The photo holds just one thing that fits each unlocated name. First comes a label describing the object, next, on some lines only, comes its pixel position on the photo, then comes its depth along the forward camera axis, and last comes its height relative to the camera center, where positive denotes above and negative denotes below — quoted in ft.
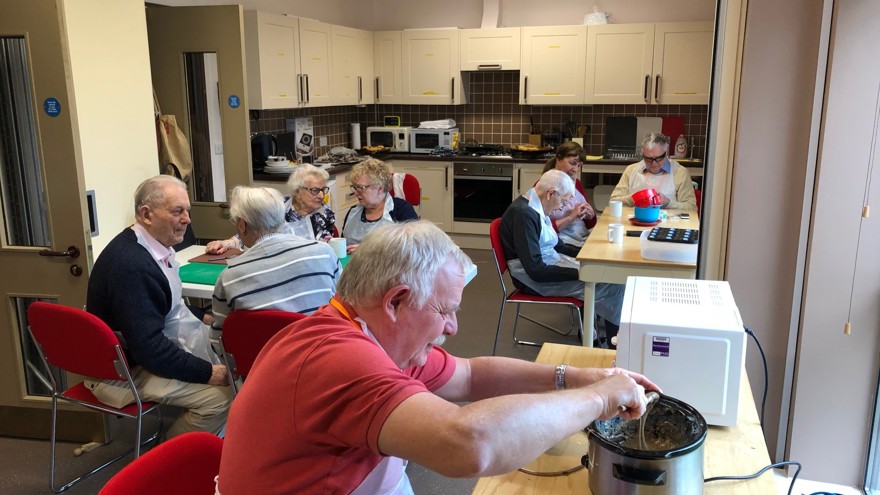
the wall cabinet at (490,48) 20.89 +1.92
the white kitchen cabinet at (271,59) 15.88 +1.26
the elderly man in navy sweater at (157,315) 7.71 -2.32
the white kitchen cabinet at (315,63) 17.90 +1.29
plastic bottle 20.49 -1.04
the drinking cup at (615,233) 11.59 -2.03
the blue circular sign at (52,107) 8.75 +0.07
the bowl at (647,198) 13.47 -1.68
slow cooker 3.95 -2.05
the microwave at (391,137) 21.97 -0.81
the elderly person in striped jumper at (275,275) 7.66 -1.82
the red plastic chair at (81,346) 7.35 -2.56
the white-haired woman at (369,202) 11.98 -1.60
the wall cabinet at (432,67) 21.45 +1.41
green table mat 9.38 -2.23
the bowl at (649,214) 13.41 -1.97
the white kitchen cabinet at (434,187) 21.61 -2.35
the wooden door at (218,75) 13.34 +0.72
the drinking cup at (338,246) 10.50 -2.02
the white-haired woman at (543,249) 11.59 -2.36
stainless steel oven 20.99 -2.42
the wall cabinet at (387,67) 21.95 +1.44
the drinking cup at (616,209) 14.20 -1.99
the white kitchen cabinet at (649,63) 19.33 +1.39
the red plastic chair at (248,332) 7.22 -2.33
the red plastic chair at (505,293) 11.83 -3.16
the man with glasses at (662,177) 15.78 -1.52
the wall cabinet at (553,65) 20.35 +1.40
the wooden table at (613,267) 10.26 -2.32
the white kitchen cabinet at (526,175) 20.57 -1.88
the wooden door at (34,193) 8.63 -1.08
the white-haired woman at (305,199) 11.73 -1.49
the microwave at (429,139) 21.84 -0.86
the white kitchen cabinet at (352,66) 19.90 +1.38
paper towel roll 22.68 -0.79
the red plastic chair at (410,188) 16.19 -1.77
